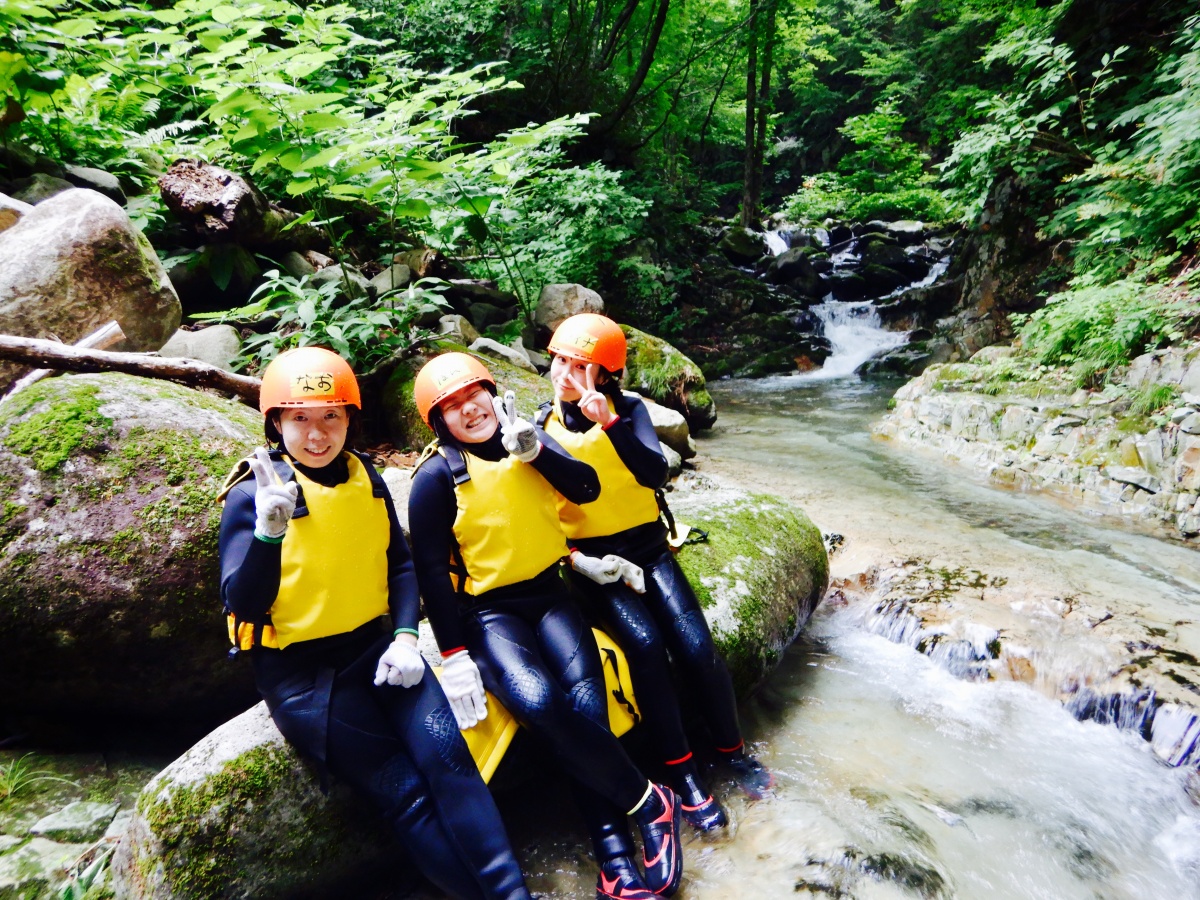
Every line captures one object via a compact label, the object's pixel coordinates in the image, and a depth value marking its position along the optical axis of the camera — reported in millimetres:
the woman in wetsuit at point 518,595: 2344
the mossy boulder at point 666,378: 8477
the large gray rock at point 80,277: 3549
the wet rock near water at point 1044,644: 3285
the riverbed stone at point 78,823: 2344
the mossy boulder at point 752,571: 3447
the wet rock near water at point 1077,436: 5547
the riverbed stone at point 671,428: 7164
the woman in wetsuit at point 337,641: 2072
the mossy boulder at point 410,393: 5375
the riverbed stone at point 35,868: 2121
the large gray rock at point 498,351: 6539
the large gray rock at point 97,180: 5211
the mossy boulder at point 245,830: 2043
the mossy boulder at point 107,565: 2518
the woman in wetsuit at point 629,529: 2830
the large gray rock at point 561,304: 8453
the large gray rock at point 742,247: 18922
